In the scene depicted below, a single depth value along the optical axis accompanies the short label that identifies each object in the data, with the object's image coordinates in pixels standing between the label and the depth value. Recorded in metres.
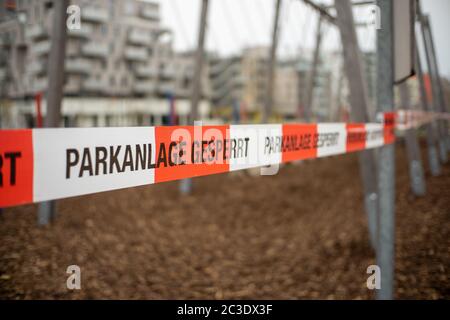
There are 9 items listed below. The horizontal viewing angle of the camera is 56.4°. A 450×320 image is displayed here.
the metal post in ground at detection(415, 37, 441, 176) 8.99
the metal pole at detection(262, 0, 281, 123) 13.21
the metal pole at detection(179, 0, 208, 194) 9.59
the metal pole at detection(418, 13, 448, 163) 11.47
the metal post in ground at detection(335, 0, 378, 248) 4.48
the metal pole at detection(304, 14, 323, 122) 16.47
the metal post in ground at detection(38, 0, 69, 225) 5.57
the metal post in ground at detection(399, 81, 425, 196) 7.07
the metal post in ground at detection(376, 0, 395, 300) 3.31
